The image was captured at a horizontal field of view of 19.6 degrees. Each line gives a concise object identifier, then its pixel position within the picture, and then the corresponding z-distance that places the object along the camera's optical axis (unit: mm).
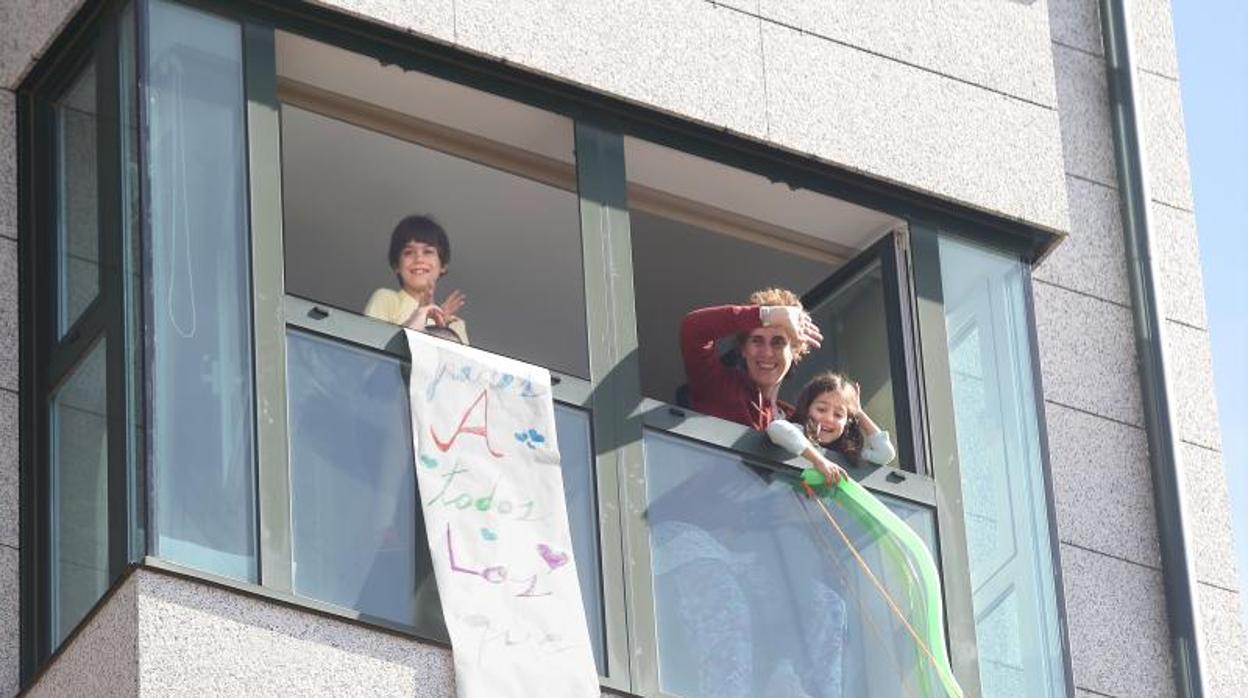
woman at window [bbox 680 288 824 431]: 14555
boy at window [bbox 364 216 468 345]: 13891
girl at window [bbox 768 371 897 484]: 14508
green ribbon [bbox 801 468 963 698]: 14195
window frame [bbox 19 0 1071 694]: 12844
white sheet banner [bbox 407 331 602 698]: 12859
